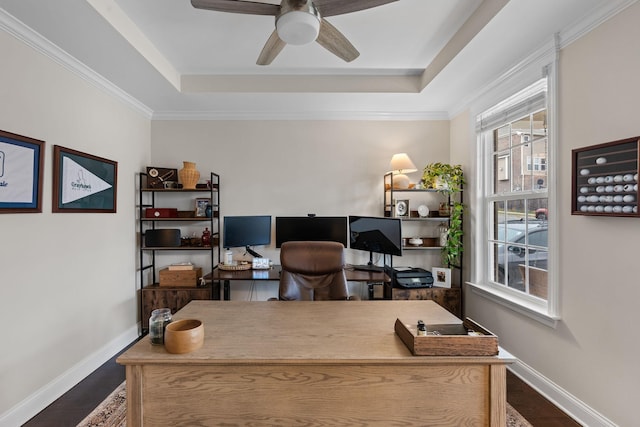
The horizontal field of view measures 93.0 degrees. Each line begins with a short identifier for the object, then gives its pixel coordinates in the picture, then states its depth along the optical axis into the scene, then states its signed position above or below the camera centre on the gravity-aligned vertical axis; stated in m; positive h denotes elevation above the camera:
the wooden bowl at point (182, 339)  1.25 -0.52
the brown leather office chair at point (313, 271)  2.49 -0.45
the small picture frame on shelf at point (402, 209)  3.54 +0.09
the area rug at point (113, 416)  1.96 -1.35
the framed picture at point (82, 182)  2.30 +0.28
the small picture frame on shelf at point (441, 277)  3.34 -0.67
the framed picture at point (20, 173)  1.87 +0.27
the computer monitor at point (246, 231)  3.44 -0.18
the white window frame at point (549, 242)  2.15 -0.20
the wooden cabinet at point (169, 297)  3.28 -0.88
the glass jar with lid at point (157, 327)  1.34 -0.49
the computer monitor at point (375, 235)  3.17 -0.20
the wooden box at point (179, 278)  3.38 -0.69
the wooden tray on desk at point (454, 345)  1.23 -0.52
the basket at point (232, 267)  3.36 -0.57
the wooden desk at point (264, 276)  3.05 -0.62
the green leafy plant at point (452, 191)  3.29 +0.28
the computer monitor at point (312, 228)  3.55 -0.14
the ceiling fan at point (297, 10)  1.57 +1.11
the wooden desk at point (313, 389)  1.21 -0.70
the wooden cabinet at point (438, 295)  3.25 -0.85
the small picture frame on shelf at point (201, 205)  3.60 +0.12
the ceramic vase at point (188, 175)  3.43 +0.46
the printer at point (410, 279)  3.23 -0.66
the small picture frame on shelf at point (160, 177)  3.40 +0.43
